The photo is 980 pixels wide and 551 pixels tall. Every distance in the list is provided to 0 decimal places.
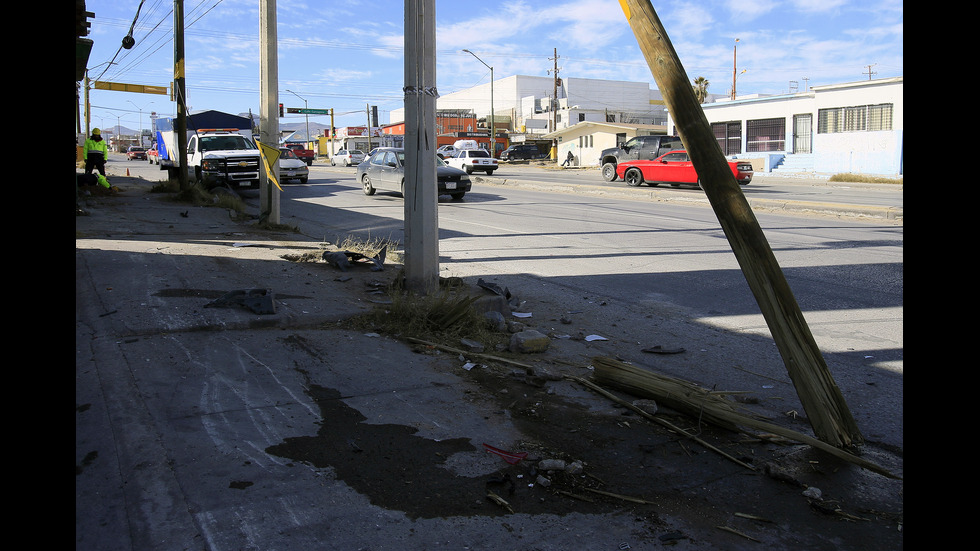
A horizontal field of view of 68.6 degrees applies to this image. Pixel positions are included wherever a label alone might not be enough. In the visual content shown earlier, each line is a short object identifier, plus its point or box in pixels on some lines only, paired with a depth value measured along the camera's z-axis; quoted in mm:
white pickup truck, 23766
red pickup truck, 58156
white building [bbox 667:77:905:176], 35719
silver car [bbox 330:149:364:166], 60656
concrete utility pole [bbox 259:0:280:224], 12812
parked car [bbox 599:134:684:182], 30688
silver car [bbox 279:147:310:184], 29625
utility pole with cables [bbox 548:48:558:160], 80438
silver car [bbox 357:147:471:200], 22703
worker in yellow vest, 22938
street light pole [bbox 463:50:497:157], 70112
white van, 59981
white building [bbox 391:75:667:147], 94500
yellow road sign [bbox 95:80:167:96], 40281
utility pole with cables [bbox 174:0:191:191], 21719
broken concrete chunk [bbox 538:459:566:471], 3781
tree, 73562
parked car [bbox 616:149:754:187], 26234
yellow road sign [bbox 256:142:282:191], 12766
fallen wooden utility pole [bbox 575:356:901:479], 3919
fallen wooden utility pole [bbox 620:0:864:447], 3914
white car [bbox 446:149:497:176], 39844
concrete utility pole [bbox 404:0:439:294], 7141
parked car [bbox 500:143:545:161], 66938
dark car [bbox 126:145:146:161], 88625
